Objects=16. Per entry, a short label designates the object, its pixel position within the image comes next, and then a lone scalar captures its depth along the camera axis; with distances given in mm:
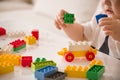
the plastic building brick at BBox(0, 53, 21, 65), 644
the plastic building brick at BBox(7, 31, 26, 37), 871
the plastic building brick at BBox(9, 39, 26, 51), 735
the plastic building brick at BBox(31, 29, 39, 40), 852
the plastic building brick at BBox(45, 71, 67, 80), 548
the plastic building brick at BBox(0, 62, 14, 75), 595
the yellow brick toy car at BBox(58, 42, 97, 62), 688
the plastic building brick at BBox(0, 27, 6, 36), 880
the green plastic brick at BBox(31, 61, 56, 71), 602
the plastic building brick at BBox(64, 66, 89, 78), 588
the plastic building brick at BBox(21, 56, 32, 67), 640
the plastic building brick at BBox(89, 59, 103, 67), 631
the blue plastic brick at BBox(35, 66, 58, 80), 554
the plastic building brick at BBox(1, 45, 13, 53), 709
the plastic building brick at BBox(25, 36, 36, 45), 794
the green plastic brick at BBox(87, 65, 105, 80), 570
